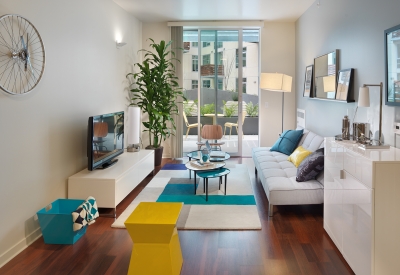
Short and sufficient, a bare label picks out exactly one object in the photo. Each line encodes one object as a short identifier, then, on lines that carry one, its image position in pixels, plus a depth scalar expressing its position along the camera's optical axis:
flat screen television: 3.90
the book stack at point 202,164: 4.50
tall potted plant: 6.23
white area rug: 3.54
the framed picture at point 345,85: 3.85
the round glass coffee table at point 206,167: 4.40
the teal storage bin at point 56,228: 3.05
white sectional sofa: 3.69
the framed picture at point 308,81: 5.61
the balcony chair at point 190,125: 7.53
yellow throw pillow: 4.59
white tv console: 3.75
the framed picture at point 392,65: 2.75
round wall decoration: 2.83
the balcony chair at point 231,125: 7.45
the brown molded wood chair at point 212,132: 6.89
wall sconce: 5.59
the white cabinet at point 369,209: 2.22
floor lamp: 6.16
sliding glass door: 7.30
